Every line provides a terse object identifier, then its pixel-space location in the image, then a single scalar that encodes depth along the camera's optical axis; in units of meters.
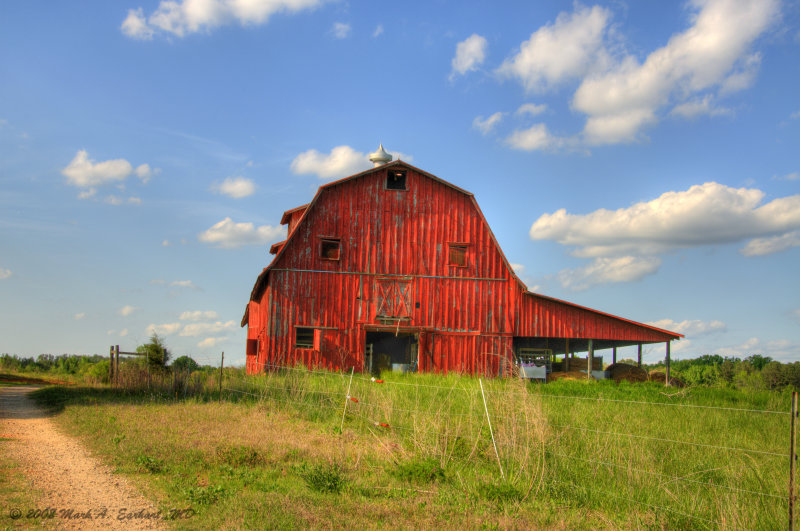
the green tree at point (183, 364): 22.87
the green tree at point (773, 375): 34.97
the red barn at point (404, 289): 23.61
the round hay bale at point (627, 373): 25.78
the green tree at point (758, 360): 50.07
